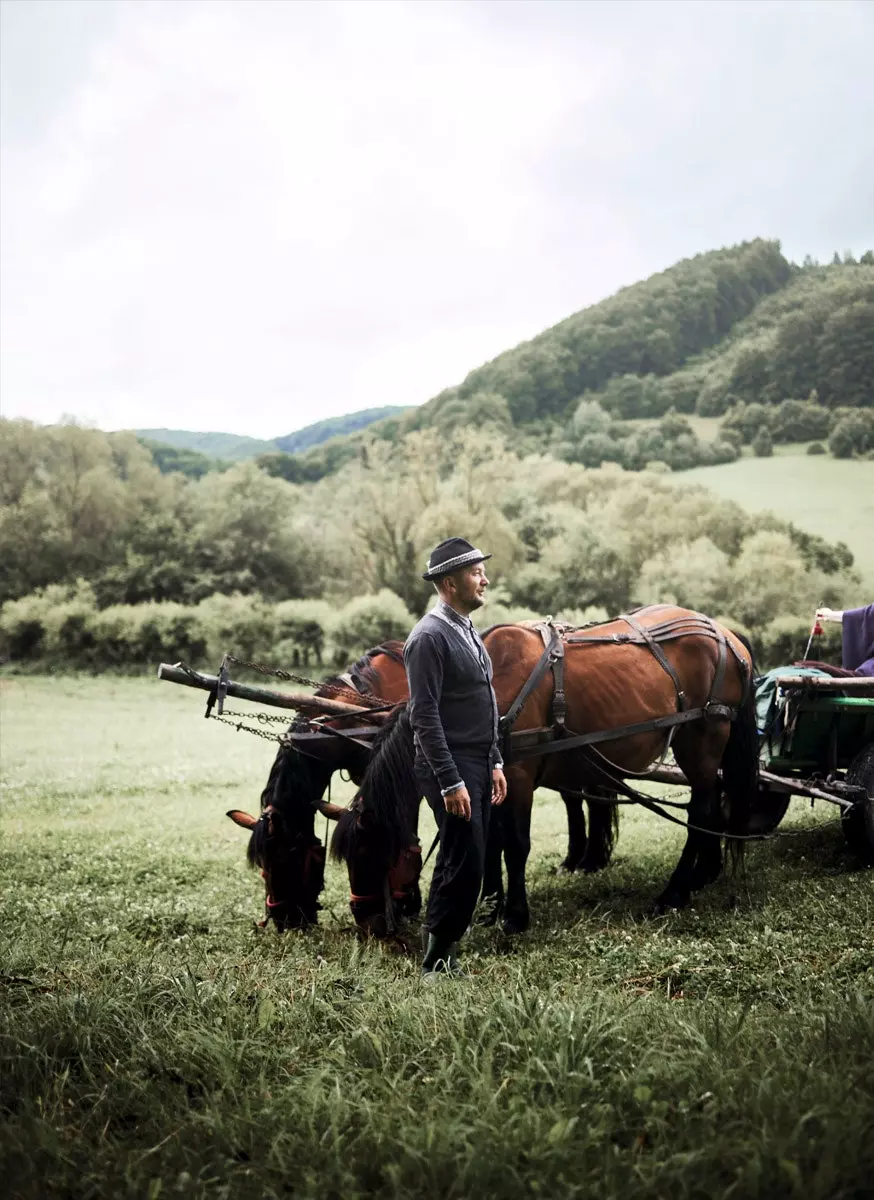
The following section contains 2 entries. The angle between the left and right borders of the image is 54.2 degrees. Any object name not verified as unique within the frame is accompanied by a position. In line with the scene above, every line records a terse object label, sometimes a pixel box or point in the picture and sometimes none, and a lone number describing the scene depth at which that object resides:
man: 3.38
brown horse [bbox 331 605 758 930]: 3.98
